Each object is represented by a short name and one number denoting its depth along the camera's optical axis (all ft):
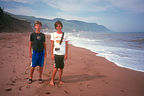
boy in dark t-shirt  9.05
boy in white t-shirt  8.79
